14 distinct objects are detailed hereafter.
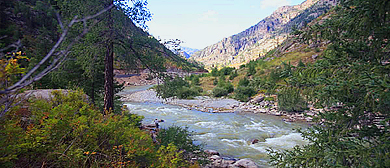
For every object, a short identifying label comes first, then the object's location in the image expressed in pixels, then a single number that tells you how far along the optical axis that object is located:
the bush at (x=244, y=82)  28.52
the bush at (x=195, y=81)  38.40
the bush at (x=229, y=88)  29.33
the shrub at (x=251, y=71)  34.49
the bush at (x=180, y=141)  7.24
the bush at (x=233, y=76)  37.47
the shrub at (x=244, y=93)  24.40
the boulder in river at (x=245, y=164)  7.90
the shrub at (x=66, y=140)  3.03
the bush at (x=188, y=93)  26.72
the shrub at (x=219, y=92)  28.06
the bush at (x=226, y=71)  43.26
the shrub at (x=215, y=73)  45.23
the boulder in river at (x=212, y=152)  9.26
